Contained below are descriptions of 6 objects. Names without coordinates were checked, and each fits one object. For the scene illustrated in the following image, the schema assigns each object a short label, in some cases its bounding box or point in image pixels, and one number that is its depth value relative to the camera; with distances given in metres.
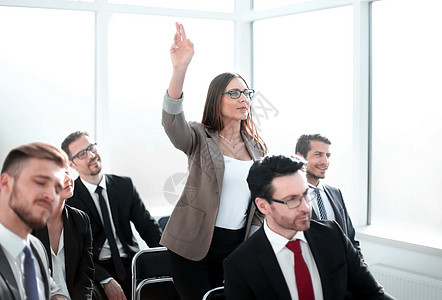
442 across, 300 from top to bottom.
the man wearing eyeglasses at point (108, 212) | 3.43
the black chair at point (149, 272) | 3.07
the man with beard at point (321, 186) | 3.20
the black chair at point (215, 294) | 2.25
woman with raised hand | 2.54
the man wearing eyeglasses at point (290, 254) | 1.94
